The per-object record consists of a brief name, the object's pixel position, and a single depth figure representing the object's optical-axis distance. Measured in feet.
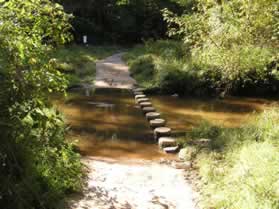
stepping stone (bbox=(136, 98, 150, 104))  41.68
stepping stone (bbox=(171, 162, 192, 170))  23.98
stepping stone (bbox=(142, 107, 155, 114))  37.40
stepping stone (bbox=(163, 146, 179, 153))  27.14
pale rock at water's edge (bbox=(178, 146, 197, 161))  25.12
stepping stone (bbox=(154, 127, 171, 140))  30.04
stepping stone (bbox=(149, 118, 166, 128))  32.60
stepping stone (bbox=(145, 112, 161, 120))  35.06
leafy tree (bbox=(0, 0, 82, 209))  13.21
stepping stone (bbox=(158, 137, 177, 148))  28.07
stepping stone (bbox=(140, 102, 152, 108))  39.40
